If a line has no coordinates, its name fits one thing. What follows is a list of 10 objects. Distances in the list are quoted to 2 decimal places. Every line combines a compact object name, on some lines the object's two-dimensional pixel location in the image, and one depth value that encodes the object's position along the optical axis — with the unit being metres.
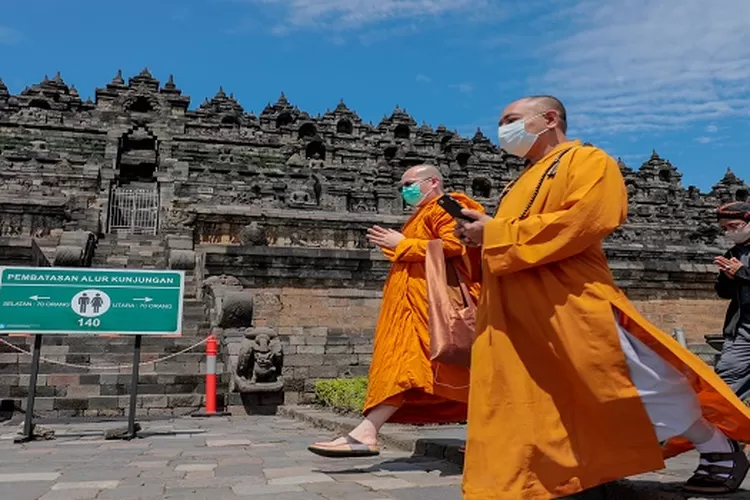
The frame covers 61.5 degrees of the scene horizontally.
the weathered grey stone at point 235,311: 9.46
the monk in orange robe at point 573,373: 2.30
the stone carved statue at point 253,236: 12.46
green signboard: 6.38
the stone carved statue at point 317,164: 31.14
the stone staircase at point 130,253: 14.14
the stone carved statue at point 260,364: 8.33
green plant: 7.01
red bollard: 8.01
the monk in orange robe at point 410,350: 3.74
